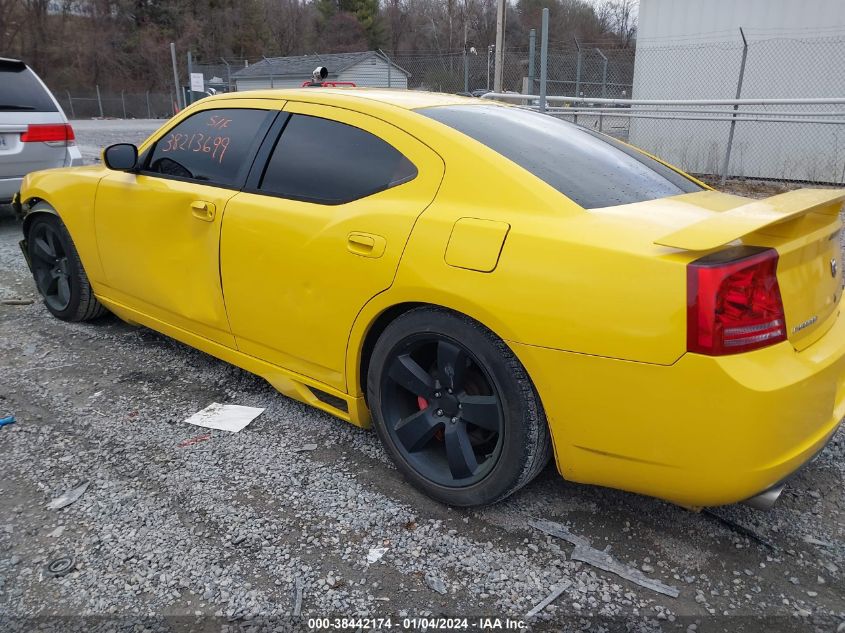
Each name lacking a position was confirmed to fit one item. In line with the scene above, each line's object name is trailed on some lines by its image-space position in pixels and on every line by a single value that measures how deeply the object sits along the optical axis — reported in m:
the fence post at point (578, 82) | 14.93
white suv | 6.65
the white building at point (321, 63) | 24.52
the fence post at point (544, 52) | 7.91
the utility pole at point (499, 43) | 15.23
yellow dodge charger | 1.92
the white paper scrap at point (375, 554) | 2.27
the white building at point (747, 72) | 10.62
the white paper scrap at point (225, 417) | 3.17
